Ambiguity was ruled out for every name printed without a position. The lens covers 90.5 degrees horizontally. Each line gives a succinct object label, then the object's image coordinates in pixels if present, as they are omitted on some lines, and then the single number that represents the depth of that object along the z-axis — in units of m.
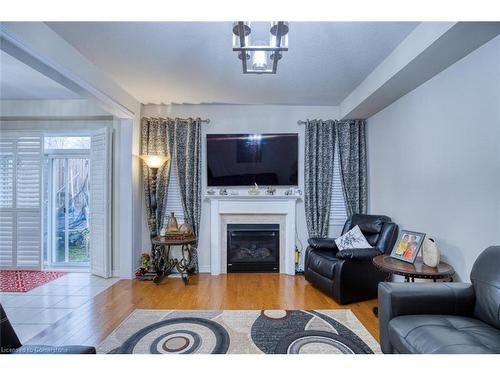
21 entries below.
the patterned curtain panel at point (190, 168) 3.86
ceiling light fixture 1.50
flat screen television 3.94
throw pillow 3.17
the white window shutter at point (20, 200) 3.92
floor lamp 3.70
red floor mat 3.29
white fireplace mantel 3.84
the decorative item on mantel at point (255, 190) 3.92
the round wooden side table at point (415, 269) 2.08
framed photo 2.37
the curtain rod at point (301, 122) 3.97
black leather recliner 2.78
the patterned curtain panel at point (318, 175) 3.89
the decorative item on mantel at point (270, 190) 3.93
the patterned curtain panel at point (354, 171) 3.87
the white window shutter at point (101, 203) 3.70
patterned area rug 1.98
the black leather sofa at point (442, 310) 1.42
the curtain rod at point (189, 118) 3.89
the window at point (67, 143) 4.24
